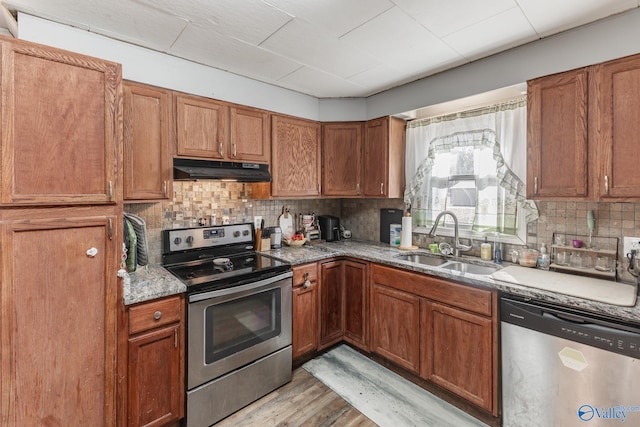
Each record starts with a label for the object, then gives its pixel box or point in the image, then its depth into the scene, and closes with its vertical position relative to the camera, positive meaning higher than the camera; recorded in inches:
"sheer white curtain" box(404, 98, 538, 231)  90.5 +23.1
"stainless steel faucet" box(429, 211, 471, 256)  99.9 -8.6
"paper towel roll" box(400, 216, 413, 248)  113.0 -8.9
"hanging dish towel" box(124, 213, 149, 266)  81.1 -7.4
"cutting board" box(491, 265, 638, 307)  61.3 -17.7
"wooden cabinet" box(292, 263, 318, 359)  96.9 -33.6
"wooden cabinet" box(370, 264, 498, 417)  73.7 -34.6
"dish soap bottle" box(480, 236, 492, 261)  95.9 -13.5
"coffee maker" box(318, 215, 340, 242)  130.9 -7.8
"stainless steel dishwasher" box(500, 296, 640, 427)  55.6 -32.9
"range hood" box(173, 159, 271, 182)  82.6 +12.1
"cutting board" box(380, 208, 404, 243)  122.5 -3.9
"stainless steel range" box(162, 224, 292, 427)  73.1 -31.0
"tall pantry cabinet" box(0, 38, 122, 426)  52.3 -4.7
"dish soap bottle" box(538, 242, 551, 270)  83.4 -14.3
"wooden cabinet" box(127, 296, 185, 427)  65.4 -35.3
